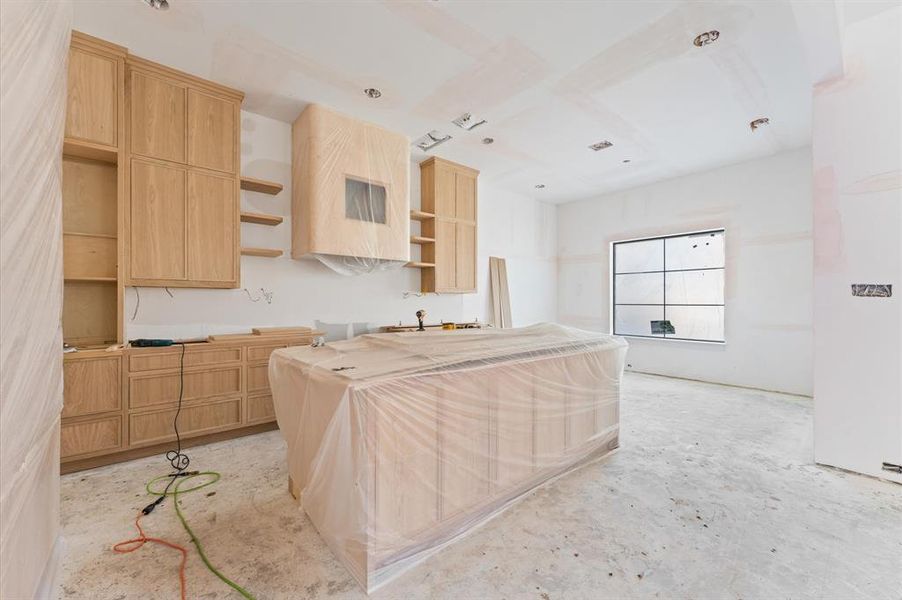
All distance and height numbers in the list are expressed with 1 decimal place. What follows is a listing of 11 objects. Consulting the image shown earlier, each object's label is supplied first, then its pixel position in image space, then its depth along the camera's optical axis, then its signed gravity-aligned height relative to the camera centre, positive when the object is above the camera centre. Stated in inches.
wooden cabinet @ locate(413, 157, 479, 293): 184.1 +38.2
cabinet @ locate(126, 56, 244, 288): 109.4 +38.7
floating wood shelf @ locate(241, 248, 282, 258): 130.6 +17.4
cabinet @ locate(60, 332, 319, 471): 95.7 -28.9
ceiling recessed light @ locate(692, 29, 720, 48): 98.3 +72.2
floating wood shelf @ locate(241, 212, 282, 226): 130.6 +29.9
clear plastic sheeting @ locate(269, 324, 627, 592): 57.0 -25.2
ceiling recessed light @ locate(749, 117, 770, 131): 144.3 +71.2
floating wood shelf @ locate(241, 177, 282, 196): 131.2 +42.6
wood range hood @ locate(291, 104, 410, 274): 133.5 +42.2
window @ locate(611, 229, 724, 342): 250.2 +7.8
